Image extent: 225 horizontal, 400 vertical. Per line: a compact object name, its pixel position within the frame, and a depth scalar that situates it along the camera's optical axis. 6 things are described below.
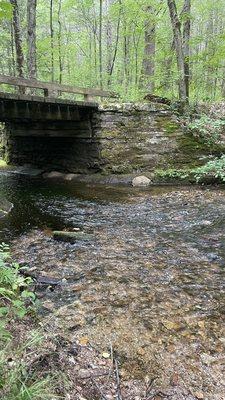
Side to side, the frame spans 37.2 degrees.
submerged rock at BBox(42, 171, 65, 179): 12.85
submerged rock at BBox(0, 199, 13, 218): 7.74
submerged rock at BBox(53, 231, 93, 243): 5.80
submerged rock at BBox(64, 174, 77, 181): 12.32
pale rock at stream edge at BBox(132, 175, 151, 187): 10.84
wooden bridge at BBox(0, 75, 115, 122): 8.58
